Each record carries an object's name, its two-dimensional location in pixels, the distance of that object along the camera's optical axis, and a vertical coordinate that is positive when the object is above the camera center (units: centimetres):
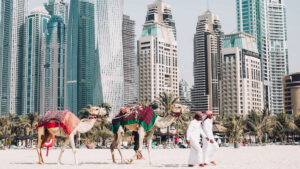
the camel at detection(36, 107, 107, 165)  1701 -132
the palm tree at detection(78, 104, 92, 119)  7243 -288
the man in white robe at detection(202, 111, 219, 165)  1548 -179
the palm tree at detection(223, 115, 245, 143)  5922 -504
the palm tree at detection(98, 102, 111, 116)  7369 -126
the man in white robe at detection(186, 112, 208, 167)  1487 -156
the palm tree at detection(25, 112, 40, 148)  6975 -342
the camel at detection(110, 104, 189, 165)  1614 -113
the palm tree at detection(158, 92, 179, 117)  5205 -44
